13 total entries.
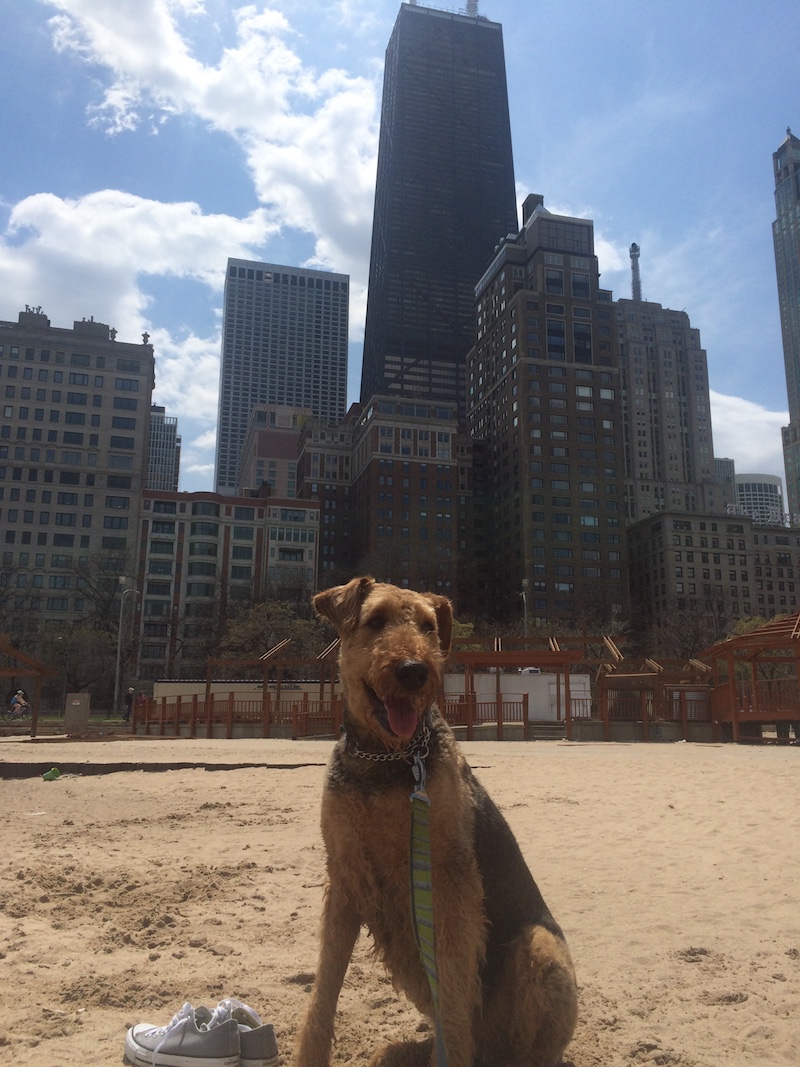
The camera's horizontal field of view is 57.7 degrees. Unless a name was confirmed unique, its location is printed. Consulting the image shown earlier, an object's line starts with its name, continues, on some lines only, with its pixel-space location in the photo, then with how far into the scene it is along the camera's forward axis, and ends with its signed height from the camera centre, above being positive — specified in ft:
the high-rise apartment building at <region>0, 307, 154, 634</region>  284.00 +94.53
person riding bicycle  114.31 -4.03
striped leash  7.89 -2.17
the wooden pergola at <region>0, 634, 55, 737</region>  69.36 +0.82
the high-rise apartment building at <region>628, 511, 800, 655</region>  361.71 +61.49
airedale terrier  8.23 -2.39
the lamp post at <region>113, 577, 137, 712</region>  154.58 +1.42
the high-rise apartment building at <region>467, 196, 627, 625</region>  335.06 +121.99
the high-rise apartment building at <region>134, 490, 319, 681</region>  265.95 +48.36
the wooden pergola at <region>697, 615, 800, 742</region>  70.33 -0.30
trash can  86.33 -4.23
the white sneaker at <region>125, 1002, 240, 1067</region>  8.68 -4.32
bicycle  115.75 -6.27
